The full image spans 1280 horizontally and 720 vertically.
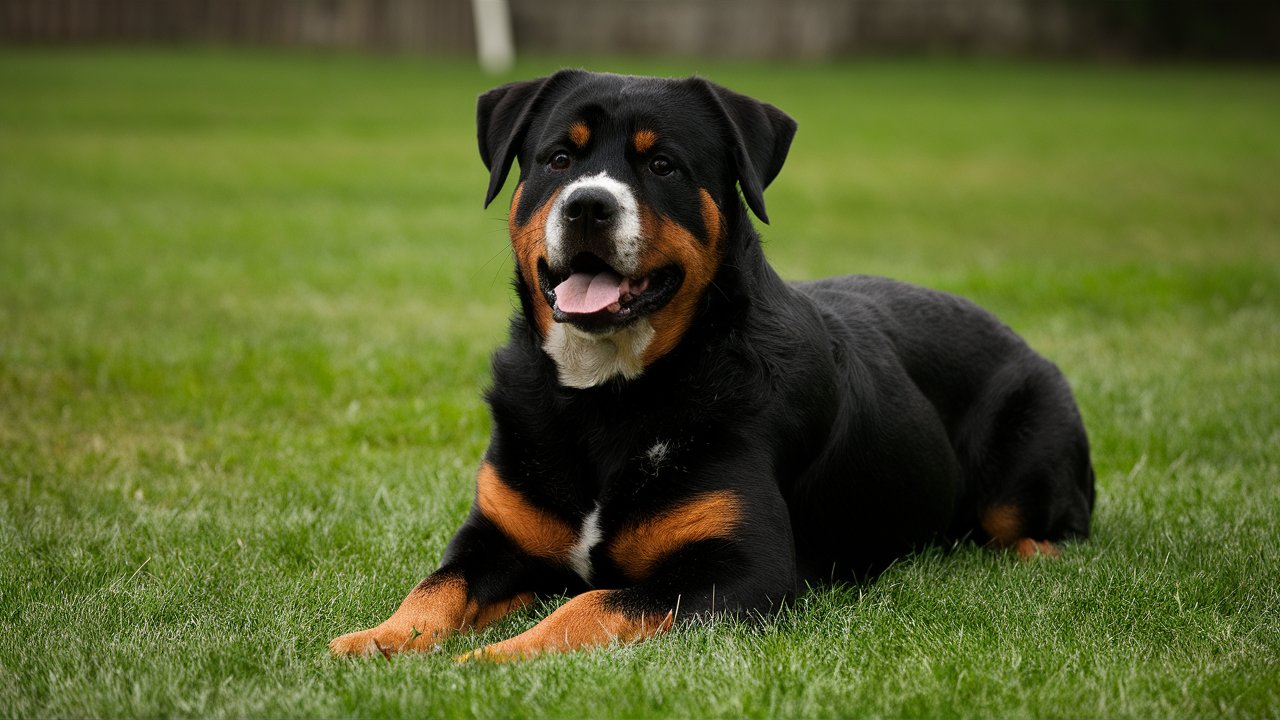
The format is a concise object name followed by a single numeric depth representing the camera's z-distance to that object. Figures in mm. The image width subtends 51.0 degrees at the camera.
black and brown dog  3996
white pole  33344
